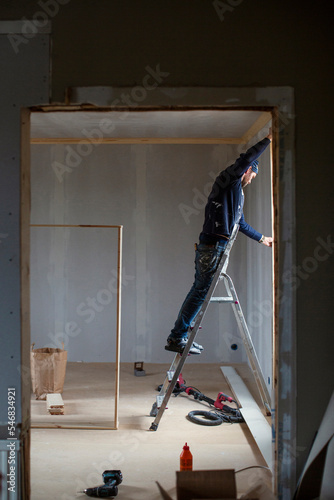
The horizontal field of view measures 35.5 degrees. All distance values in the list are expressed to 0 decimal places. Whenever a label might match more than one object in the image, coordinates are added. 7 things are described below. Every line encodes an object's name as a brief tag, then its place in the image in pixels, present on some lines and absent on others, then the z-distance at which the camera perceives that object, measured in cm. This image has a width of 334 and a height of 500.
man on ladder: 395
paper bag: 485
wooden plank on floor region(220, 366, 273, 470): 354
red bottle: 295
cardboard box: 217
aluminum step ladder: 382
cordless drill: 289
